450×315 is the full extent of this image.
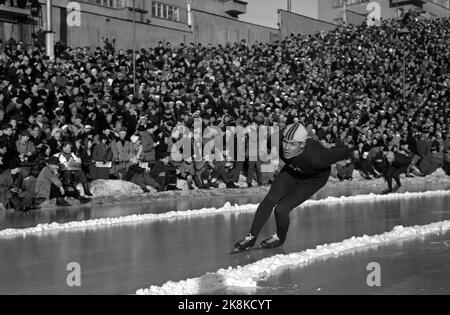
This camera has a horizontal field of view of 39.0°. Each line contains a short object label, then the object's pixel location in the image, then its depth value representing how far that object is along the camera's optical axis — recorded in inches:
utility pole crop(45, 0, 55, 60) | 842.2
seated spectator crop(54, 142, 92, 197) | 589.9
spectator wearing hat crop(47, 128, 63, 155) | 586.2
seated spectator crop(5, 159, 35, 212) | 538.3
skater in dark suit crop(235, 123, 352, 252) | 330.3
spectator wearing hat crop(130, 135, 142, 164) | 664.4
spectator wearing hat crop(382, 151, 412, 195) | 753.6
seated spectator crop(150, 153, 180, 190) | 687.7
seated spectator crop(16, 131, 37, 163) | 560.1
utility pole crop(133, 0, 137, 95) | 756.0
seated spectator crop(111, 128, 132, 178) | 650.8
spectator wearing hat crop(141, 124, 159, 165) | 671.1
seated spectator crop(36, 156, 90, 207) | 563.5
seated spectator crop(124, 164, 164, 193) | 668.6
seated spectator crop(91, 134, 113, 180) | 638.5
